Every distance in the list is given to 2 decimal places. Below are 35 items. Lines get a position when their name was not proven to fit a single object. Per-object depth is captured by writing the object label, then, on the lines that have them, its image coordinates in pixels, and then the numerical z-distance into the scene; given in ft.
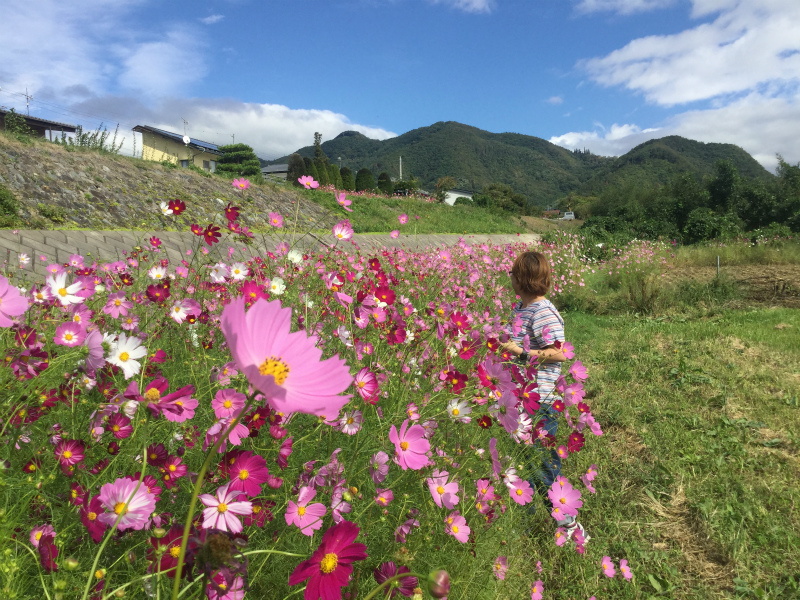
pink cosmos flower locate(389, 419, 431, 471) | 3.13
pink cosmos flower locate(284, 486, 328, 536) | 2.99
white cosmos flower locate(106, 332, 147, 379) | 2.98
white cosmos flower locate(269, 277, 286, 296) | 5.81
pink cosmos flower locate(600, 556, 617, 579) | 5.70
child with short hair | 7.36
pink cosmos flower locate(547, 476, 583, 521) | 4.78
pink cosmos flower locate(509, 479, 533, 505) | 4.16
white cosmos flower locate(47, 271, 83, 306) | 3.57
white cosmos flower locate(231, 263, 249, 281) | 6.91
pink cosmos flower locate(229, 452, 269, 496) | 2.51
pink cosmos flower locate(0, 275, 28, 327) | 1.90
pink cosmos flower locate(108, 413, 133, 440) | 2.93
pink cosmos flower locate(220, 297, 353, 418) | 1.27
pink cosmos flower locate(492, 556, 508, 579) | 4.09
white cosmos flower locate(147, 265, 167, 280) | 6.42
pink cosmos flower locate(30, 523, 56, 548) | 2.56
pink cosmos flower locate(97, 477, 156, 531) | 2.22
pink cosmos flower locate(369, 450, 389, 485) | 3.61
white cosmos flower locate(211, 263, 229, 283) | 6.17
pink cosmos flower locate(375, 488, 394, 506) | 3.38
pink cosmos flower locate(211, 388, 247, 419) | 3.16
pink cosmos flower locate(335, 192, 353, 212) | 6.24
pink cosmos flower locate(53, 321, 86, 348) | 3.70
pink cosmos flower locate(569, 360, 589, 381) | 5.33
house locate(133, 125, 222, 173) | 108.06
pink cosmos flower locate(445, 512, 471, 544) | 3.52
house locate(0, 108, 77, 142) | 80.48
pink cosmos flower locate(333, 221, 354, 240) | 6.25
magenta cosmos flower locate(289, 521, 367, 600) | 2.03
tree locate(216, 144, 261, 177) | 93.15
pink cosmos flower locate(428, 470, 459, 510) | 3.41
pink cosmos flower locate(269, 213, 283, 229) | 7.20
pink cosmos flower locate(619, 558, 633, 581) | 5.66
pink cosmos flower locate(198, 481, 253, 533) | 2.21
